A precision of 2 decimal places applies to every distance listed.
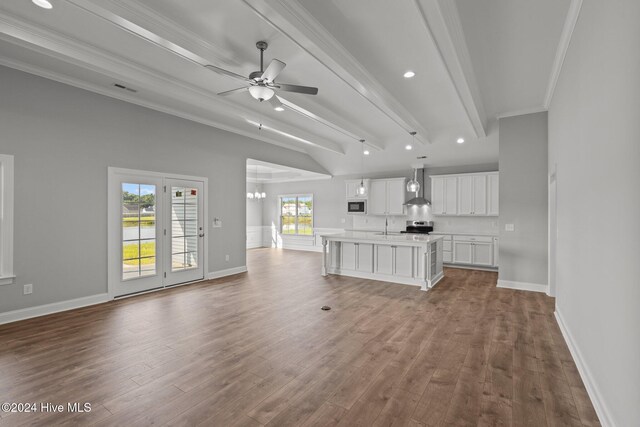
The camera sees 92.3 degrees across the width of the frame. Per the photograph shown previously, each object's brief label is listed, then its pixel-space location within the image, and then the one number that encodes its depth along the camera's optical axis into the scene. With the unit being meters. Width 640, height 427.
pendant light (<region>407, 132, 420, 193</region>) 6.25
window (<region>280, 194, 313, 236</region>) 11.24
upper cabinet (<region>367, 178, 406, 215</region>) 8.88
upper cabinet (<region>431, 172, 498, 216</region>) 7.35
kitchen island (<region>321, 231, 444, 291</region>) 5.52
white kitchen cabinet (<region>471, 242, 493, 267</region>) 7.20
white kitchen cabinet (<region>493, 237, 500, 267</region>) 7.11
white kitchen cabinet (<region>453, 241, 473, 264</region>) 7.47
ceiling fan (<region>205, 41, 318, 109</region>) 2.96
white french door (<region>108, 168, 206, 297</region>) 4.75
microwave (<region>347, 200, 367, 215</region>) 9.52
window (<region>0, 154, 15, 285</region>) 3.66
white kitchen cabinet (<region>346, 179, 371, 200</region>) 9.71
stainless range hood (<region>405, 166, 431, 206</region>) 8.53
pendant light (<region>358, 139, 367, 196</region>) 6.88
